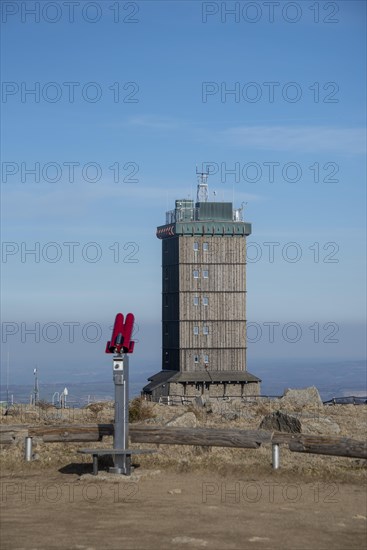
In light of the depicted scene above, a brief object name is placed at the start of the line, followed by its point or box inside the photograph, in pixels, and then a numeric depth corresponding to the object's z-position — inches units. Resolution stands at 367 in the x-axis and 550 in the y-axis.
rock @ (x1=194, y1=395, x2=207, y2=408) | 2205.0
